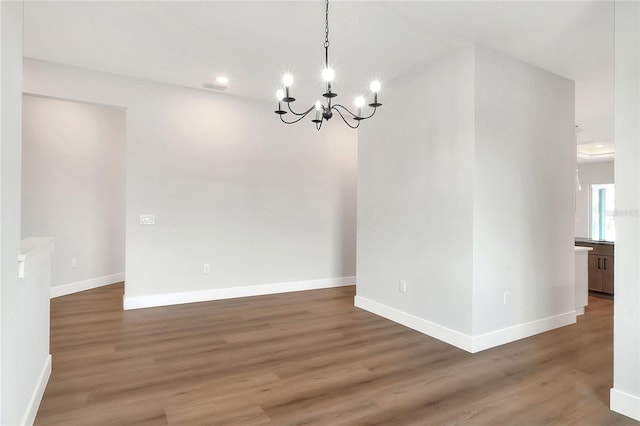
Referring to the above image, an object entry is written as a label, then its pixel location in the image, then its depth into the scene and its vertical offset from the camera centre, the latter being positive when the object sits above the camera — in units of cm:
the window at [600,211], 1029 +7
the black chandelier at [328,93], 259 +92
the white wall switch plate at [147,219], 476 -11
